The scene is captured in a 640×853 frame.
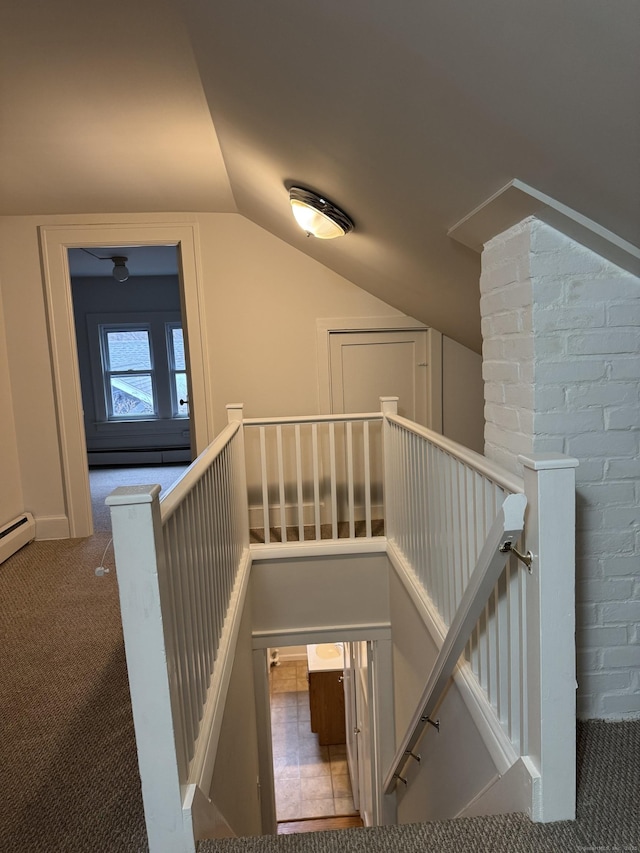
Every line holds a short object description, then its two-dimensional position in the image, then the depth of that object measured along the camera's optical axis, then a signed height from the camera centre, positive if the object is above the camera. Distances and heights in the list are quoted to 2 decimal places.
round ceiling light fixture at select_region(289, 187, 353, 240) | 2.64 +0.74
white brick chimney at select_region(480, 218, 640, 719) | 1.76 -0.13
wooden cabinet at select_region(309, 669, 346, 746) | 6.46 -3.79
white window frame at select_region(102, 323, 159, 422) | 7.92 +0.10
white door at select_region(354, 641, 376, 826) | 4.37 -2.99
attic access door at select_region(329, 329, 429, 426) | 4.23 -0.01
